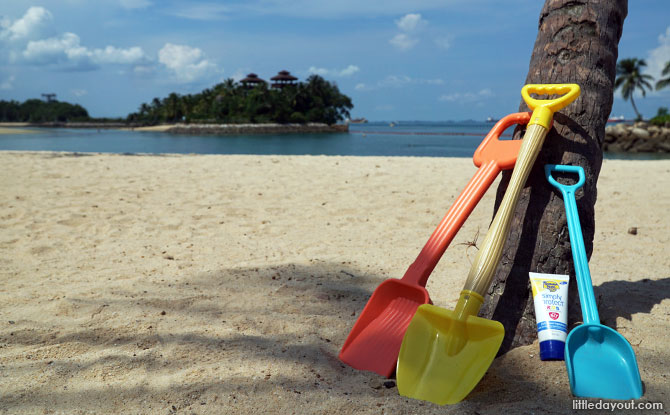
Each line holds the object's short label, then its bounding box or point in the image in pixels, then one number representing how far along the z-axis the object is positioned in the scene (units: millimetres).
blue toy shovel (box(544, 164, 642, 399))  1629
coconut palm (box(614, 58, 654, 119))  47969
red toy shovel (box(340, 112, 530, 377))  2031
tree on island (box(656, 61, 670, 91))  41972
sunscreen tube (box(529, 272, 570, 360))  1843
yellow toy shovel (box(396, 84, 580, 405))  1714
